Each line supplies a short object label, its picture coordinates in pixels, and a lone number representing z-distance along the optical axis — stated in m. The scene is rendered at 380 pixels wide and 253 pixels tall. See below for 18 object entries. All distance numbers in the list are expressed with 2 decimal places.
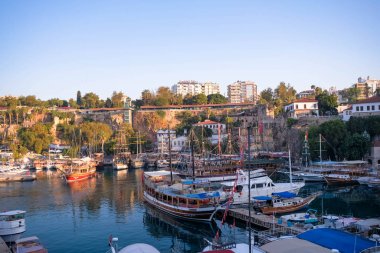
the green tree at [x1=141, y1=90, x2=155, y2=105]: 108.45
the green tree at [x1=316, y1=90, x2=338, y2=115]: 74.88
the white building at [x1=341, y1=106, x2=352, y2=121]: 63.78
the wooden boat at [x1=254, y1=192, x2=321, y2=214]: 31.41
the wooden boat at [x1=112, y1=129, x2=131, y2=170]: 69.88
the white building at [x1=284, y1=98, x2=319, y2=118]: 74.56
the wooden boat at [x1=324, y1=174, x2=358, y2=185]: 45.44
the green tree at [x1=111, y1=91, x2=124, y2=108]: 114.34
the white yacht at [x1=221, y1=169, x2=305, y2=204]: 34.22
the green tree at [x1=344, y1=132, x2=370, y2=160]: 53.27
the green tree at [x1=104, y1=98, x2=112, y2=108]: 115.31
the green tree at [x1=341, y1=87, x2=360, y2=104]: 99.19
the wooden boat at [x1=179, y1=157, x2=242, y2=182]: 51.30
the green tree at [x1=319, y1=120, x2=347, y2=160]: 55.62
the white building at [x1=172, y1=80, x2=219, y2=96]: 163.25
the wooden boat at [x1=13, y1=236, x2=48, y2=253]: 20.56
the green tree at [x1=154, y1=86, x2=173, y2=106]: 104.50
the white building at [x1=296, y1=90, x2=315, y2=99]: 114.88
